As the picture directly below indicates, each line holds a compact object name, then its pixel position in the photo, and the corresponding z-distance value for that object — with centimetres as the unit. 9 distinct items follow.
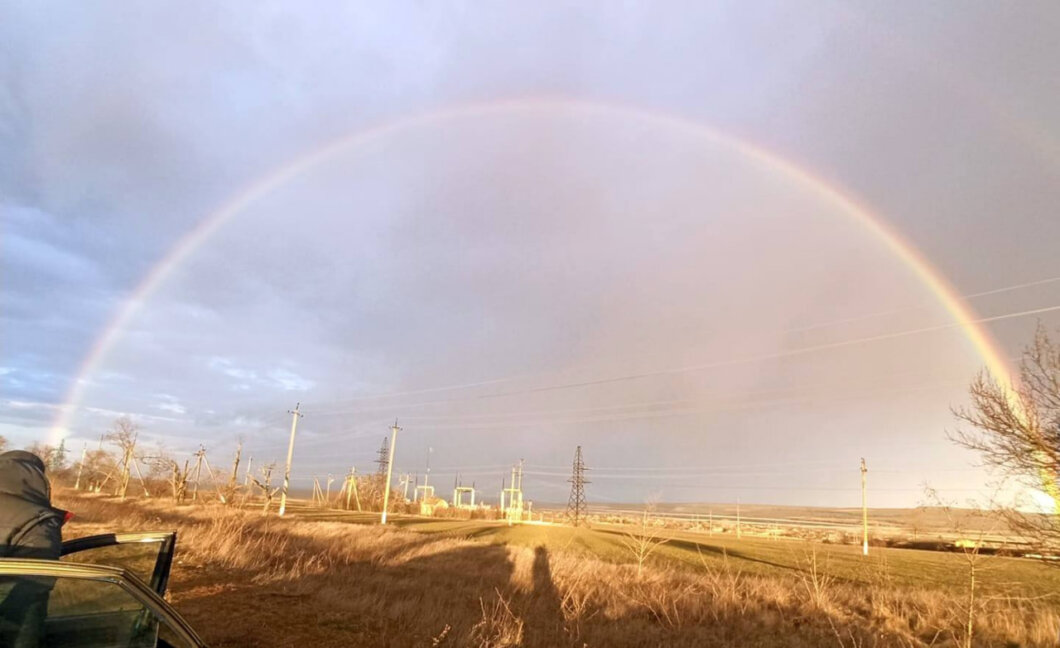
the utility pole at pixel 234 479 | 3603
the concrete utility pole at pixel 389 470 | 5214
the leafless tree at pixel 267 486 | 3739
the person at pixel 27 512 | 442
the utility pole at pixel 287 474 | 5050
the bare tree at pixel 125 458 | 6162
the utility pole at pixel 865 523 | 5633
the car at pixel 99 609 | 313
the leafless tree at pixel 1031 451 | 1742
